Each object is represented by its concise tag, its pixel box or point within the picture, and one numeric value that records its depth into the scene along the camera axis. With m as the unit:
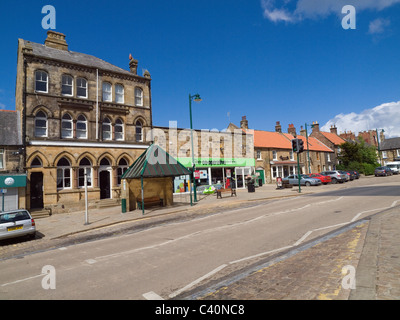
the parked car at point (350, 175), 35.60
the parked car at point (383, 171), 40.06
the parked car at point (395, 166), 44.84
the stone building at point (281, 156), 37.88
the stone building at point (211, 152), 28.00
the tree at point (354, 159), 44.41
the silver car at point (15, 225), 10.72
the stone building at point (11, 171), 17.12
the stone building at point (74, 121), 18.77
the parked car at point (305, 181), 30.88
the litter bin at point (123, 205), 16.97
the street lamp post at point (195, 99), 20.39
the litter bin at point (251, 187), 25.95
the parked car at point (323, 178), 32.03
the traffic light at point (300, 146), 20.64
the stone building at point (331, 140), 51.06
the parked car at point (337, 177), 33.28
